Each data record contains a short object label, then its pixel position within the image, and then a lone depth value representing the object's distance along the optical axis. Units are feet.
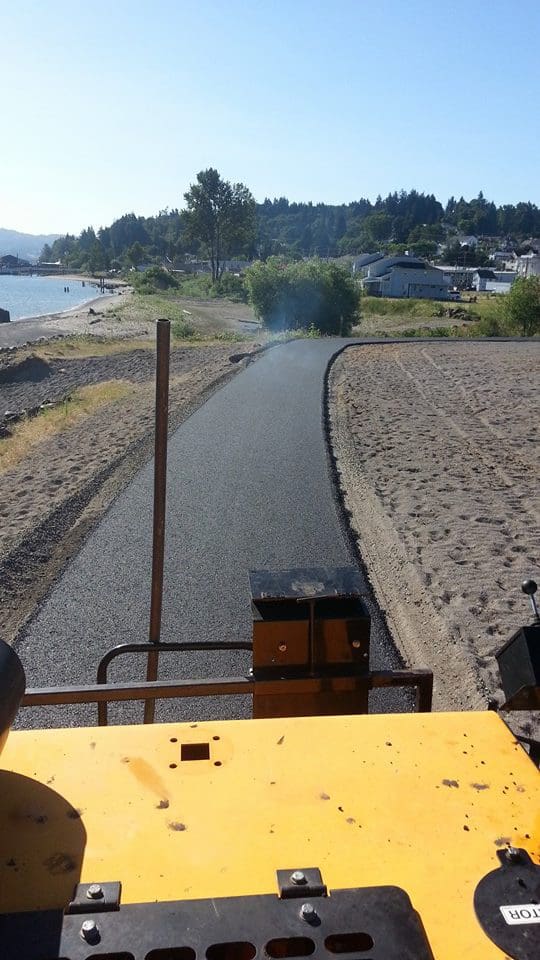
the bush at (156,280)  380.97
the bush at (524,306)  137.08
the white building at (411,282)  319.06
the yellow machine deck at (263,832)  5.17
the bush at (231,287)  323.57
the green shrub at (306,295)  150.30
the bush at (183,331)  150.54
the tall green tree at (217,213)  358.64
